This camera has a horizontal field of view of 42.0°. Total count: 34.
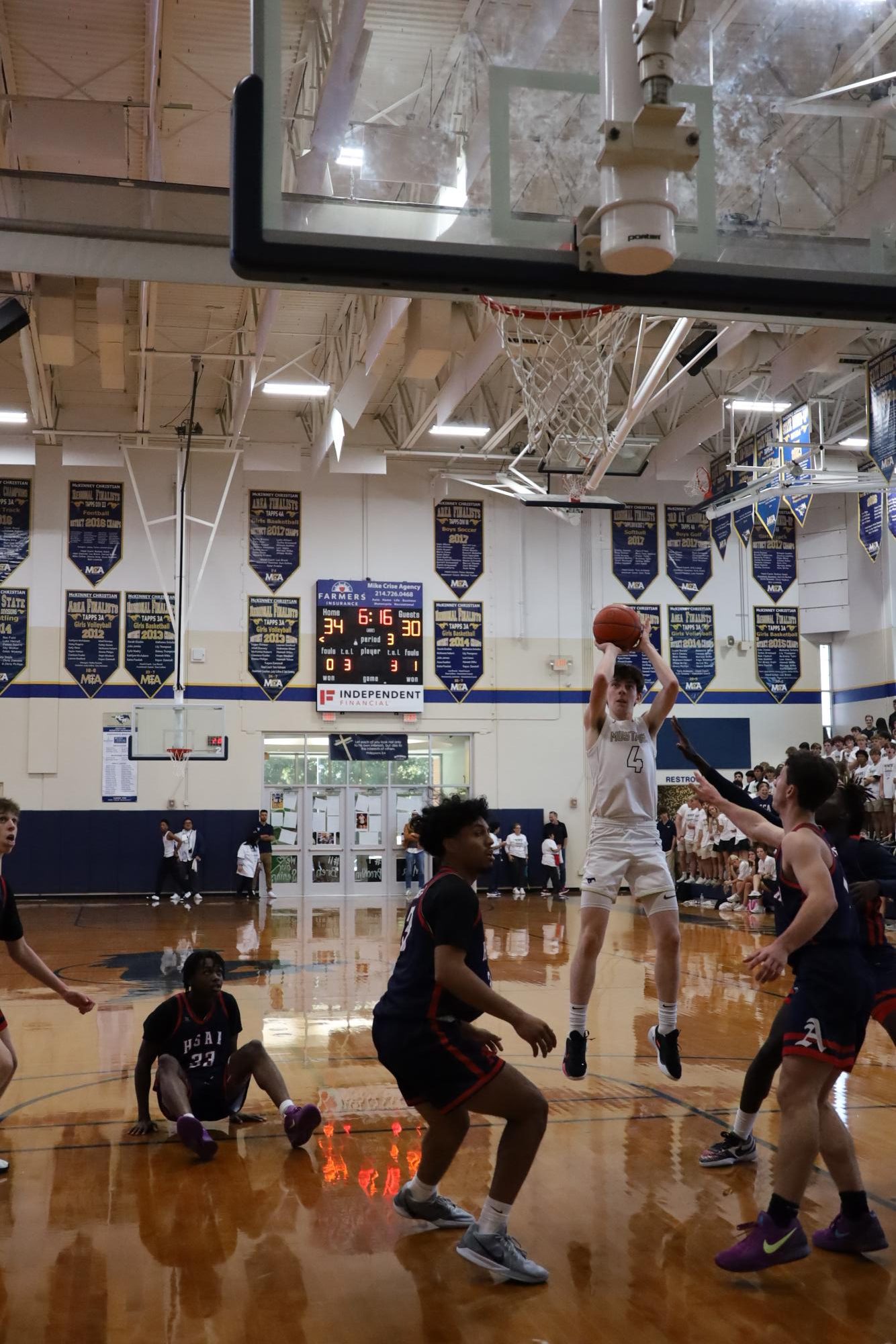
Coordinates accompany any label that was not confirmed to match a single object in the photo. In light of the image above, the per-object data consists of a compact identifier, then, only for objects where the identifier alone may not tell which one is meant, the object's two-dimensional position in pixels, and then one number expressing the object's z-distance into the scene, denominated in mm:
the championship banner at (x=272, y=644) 21484
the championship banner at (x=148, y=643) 21016
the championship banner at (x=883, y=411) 14266
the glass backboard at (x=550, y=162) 3619
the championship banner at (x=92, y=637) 20828
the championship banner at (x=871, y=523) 18500
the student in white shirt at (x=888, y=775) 17297
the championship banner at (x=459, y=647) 22266
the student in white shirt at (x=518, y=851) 21500
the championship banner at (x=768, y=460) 18812
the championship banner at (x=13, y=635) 20609
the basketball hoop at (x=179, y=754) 18953
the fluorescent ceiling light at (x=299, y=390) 17344
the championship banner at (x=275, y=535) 21766
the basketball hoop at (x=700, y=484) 21250
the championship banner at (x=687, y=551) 23188
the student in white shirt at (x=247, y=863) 20141
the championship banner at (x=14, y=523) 20875
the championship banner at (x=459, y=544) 22562
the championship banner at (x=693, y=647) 22891
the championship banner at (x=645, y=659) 21828
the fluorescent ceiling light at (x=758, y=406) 17859
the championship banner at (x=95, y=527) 21109
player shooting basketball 5316
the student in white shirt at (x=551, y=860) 21453
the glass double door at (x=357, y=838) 21562
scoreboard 21703
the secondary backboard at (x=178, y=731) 18750
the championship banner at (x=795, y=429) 17156
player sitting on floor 5090
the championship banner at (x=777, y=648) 23188
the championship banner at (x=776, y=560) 23453
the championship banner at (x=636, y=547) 23062
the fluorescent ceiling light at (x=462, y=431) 19266
